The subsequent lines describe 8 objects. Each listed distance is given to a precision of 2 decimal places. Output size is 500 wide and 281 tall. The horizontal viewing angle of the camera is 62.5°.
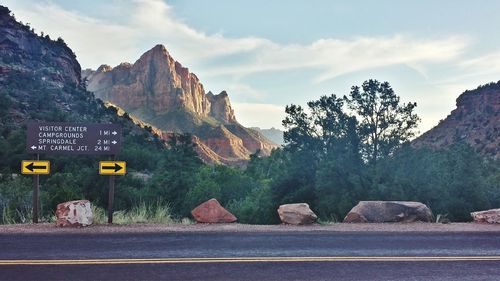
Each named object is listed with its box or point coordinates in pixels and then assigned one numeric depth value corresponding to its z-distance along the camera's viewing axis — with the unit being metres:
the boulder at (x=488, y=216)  12.74
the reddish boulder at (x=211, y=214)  12.49
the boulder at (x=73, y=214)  11.08
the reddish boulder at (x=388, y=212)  12.92
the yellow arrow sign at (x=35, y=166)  12.44
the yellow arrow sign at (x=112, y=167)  12.55
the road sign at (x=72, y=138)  12.47
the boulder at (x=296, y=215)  12.19
